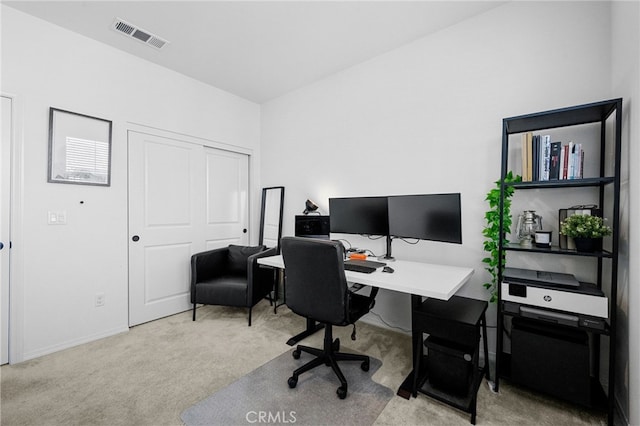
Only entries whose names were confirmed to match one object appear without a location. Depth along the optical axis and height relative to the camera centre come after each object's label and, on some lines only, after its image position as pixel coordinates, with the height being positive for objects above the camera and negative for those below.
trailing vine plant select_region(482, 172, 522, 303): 1.93 -0.09
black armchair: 2.95 -0.77
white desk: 1.69 -0.45
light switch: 2.41 -0.08
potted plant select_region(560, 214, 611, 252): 1.61 -0.09
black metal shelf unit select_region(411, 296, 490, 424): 1.66 -0.86
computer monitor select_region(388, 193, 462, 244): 2.12 -0.03
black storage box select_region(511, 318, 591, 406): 1.59 -0.86
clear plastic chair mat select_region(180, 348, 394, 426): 1.62 -1.19
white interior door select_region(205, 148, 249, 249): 3.63 +0.16
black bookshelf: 1.54 +0.19
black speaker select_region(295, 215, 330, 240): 3.14 -0.17
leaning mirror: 3.83 -0.07
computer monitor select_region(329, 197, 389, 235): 2.62 -0.03
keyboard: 2.08 -0.42
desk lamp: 3.28 +0.05
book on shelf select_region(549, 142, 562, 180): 1.76 +0.34
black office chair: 1.74 -0.52
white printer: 1.56 -0.50
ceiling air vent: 2.41 +1.58
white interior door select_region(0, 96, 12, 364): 2.20 -0.08
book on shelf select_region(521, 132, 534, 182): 1.85 +0.38
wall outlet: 2.66 -0.86
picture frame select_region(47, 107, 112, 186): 2.42 +0.54
